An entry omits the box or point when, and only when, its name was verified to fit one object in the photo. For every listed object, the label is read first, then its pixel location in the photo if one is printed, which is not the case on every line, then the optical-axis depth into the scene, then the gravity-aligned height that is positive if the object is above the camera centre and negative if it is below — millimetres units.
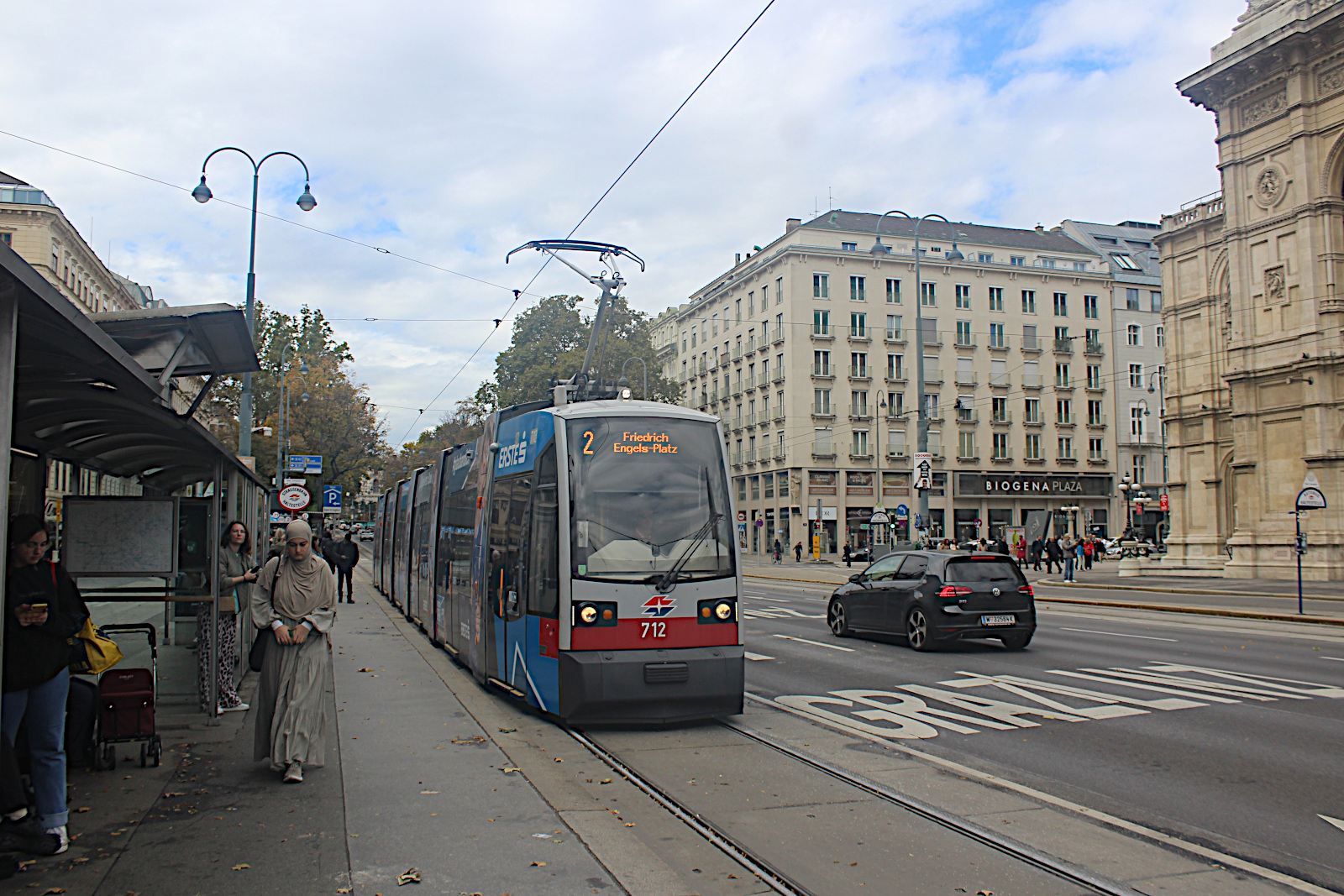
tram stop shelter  4367 +703
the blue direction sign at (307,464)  31297 +1495
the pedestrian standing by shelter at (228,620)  9641 -976
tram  8969 -469
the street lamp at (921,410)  32156 +3289
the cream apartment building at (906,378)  67812 +9308
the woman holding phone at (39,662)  5438 -762
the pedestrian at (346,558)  26136 -1110
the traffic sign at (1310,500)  21641 +329
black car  14930 -1218
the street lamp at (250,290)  21812 +4883
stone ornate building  32938 +7659
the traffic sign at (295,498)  26391 +405
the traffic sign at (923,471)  31703 +1319
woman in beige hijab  7156 -978
